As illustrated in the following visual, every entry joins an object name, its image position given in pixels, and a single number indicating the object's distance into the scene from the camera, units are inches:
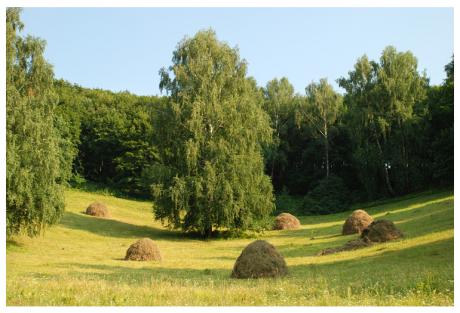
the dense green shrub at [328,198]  2219.5
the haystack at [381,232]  1041.8
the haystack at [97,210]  1718.8
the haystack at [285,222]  1647.4
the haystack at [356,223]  1298.0
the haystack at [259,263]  737.6
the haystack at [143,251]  996.6
